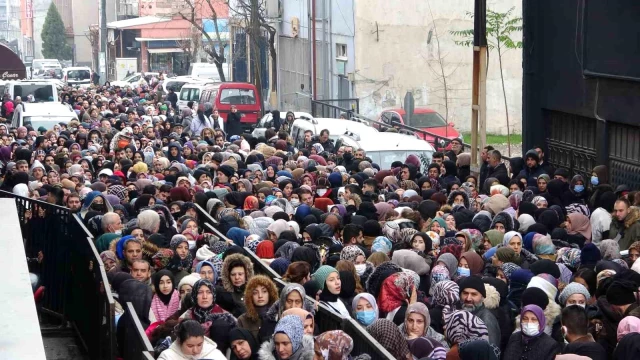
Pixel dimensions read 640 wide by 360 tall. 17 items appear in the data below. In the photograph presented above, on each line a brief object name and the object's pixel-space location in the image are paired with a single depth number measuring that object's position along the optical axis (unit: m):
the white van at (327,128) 24.02
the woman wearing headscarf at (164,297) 9.88
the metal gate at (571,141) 19.34
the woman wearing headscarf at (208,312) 8.59
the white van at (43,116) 28.15
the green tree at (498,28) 29.92
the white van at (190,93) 41.53
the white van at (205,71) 59.56
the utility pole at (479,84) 19.64
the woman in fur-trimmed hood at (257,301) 8.87
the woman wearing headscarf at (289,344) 7.85
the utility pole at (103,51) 63.06
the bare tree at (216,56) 52.03
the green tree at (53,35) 116.38
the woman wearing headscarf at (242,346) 8.20
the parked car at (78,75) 65.94
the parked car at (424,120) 31.00
